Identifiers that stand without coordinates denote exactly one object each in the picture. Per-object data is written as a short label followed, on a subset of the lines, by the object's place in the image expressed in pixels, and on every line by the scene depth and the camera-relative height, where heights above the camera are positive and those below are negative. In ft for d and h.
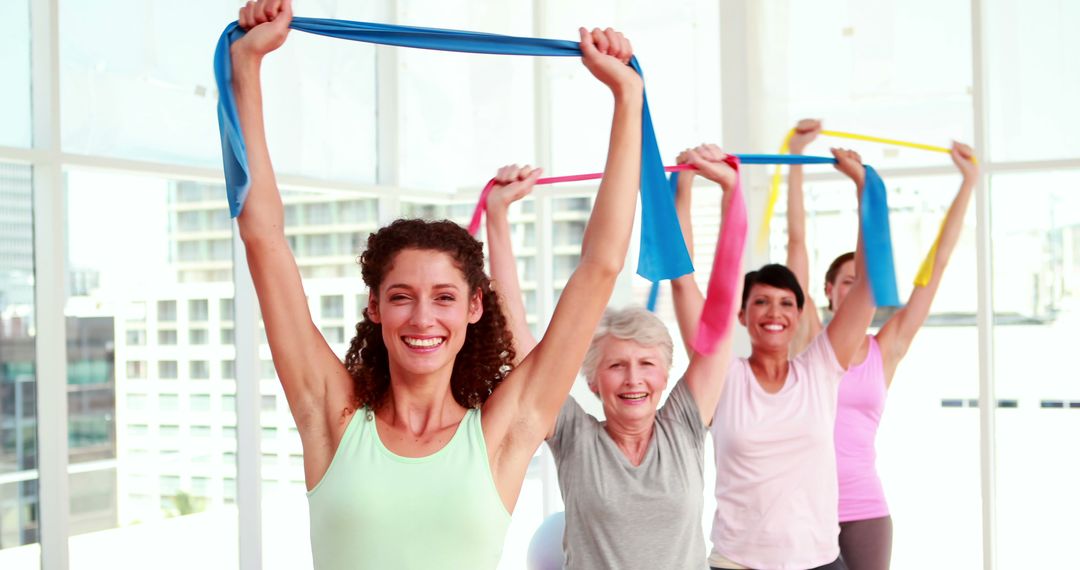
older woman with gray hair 7.79 -1.27
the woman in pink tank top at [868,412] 12.42 -1.62
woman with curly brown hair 5.68 -0.53
